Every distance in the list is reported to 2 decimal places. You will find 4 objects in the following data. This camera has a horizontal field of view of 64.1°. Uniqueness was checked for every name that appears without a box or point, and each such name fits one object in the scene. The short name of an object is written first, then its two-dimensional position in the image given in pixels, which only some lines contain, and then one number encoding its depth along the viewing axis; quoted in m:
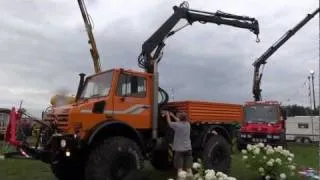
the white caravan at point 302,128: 22.83
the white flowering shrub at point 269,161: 6.10
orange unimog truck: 5.67
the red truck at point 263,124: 12.68
